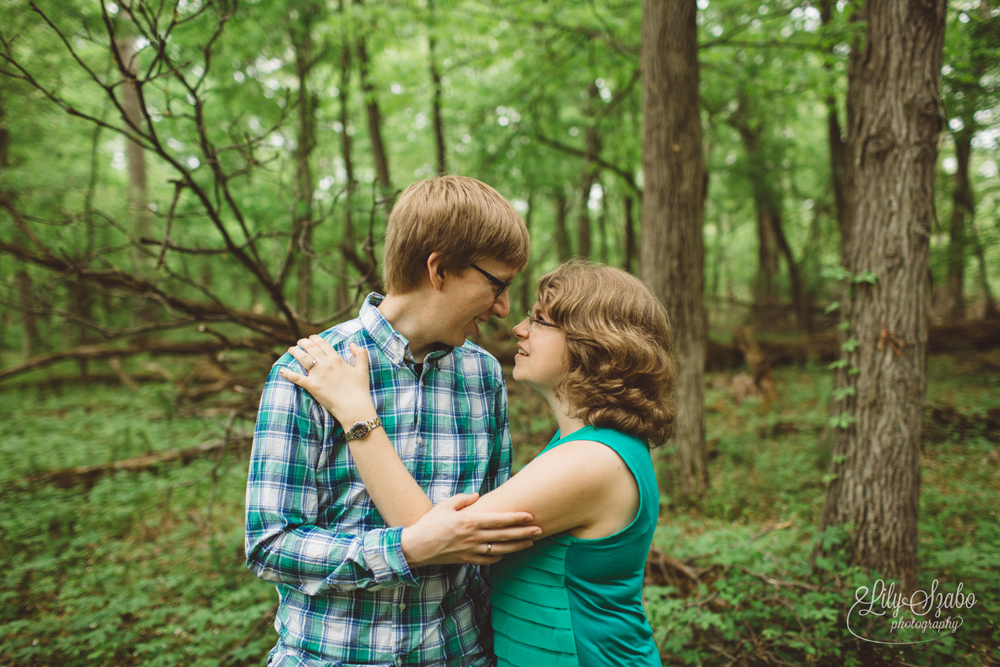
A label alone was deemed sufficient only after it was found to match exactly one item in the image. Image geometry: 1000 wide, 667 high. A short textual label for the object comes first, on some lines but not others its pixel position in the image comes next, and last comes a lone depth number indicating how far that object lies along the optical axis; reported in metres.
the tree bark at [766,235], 11.48
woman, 1.31
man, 1.26
